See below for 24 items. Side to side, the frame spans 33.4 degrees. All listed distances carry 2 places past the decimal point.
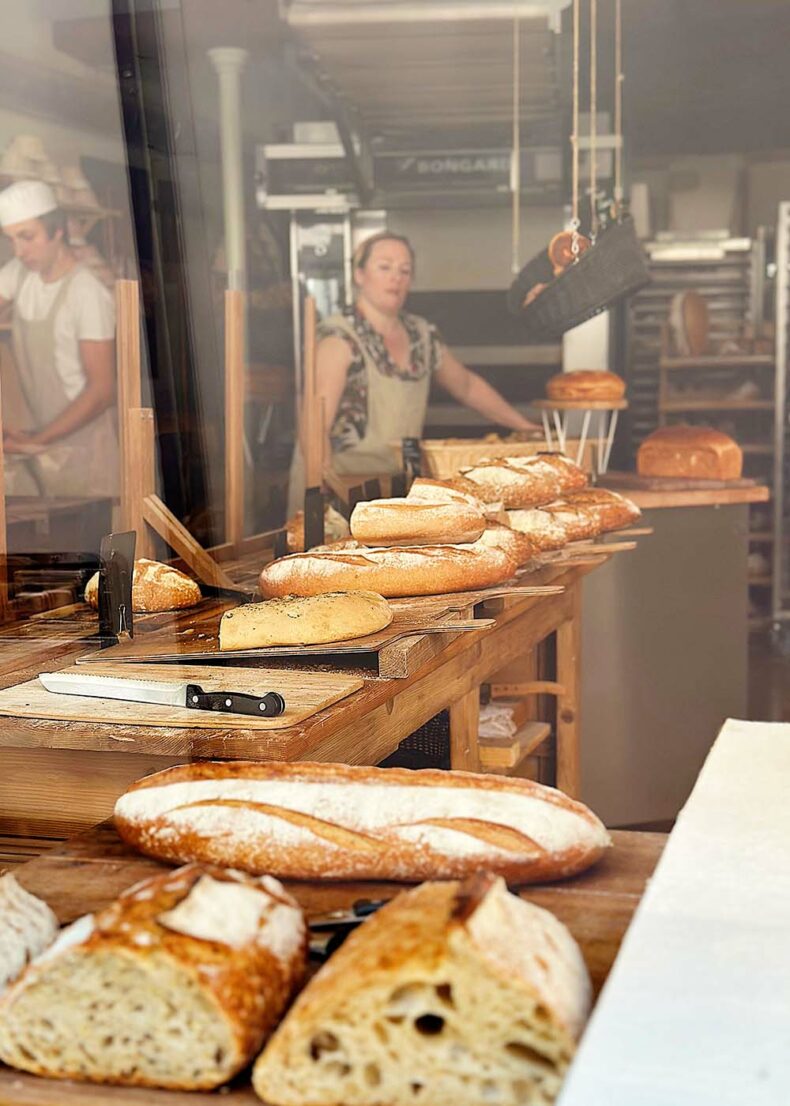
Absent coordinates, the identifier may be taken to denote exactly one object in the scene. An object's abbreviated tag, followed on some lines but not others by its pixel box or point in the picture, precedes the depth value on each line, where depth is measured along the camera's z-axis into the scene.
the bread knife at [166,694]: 1.42
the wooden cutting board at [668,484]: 4.04
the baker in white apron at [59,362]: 3.70
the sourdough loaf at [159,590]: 2.11
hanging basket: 3.87
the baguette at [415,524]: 2.39
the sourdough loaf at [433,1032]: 0.65
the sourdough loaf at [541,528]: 2.79
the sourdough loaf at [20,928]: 0.78
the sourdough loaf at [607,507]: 3.15
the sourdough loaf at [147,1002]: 0.68
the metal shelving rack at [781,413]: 7.08
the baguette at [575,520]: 2.94
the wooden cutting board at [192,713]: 1.42
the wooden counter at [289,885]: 0.68
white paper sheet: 0.59
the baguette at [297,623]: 1.74
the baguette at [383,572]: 2.10
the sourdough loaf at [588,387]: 4.42
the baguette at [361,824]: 0.92
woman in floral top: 4.80
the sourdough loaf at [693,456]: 4.29
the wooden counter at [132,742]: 1.40
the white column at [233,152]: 5.37
